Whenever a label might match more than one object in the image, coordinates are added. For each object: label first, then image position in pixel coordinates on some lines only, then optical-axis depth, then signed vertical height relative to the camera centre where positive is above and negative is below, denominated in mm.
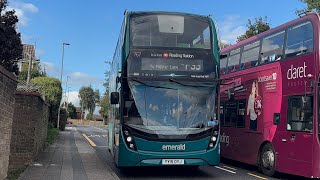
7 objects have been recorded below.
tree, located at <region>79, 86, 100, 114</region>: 88335 +4247
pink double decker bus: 7165 +437
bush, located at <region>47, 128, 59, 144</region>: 16020 -1606
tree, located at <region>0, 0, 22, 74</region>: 18974 +4488
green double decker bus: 7528 +425
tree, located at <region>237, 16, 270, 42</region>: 19898 +6032
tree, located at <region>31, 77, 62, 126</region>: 24011 +1808
